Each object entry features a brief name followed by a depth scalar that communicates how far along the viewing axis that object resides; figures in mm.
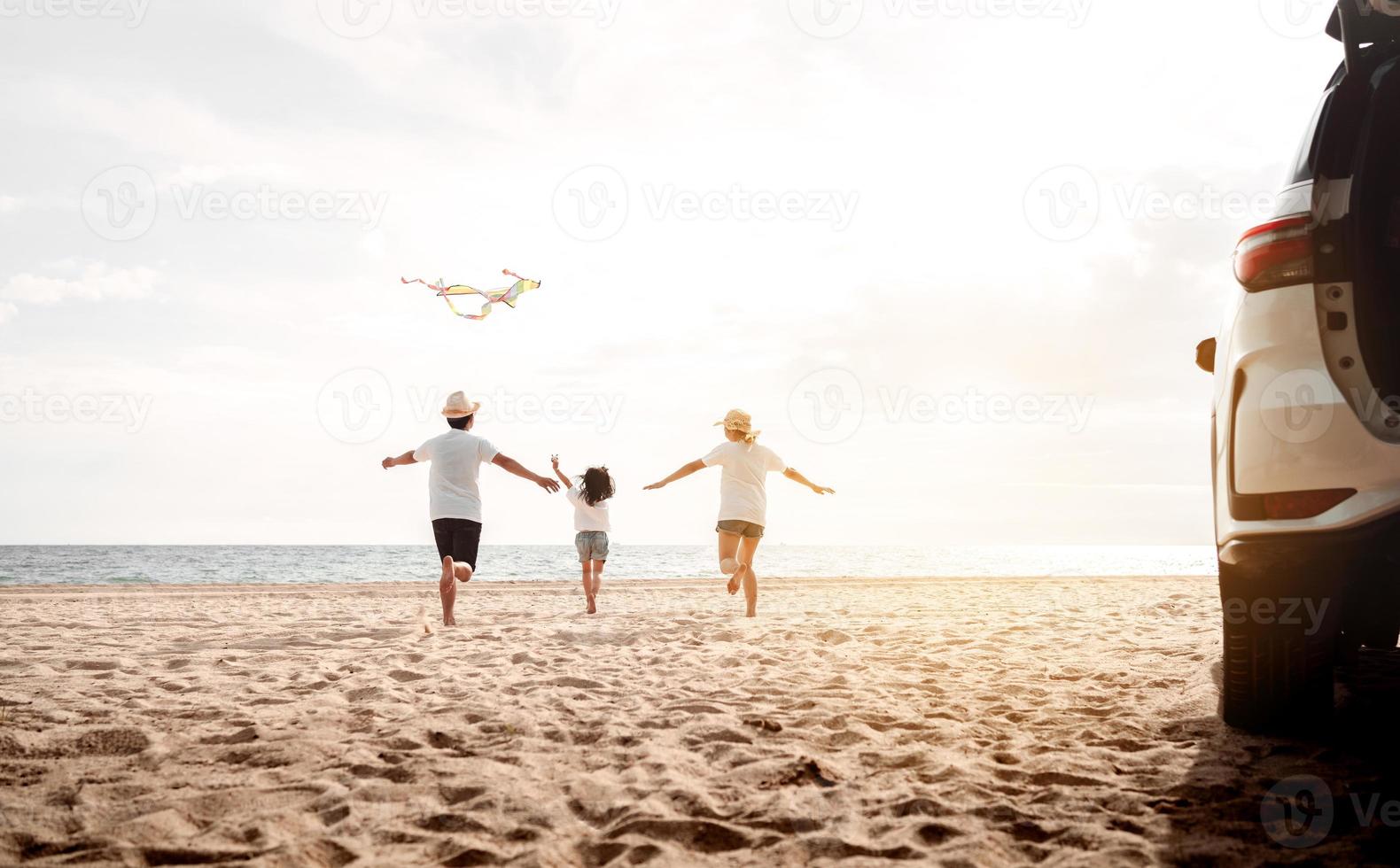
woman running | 9281
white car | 2787
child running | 10453
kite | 10136
